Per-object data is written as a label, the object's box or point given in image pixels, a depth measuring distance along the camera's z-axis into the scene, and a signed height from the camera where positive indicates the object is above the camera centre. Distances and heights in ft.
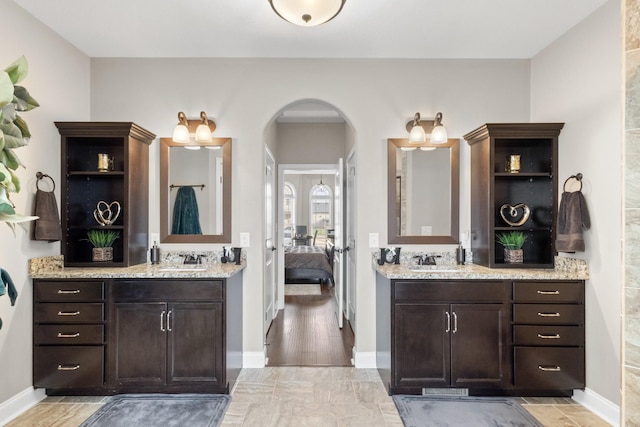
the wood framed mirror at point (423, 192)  10.88 +0.65
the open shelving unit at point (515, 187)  9.66 +0.76
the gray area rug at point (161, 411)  7.75 -4.37
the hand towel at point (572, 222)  8.55 -0.19
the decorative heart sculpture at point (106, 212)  10.11 +0.05
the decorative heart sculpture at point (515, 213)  10.07 +0.02
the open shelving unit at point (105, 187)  9.65 +0.77
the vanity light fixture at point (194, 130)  10.19 +2.37
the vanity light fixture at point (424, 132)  10.28 +2.28
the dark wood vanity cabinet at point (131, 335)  8.63 -2.85
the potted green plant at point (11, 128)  3.80 +1.04
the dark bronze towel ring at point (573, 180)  8.89 +0.84
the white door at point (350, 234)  12.11 -0.71
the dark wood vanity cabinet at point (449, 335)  8.71 -2.87
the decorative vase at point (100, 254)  9.88 -1.08
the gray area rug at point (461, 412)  7.79 -4.40
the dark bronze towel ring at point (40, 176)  8.91 +0.94
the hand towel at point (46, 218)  8.63 -0.11
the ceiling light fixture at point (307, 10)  6.31 +3.58
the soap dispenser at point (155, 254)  10.40 -1.15
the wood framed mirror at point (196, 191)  10.84 +0.68
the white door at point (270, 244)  13.38 -1.17
